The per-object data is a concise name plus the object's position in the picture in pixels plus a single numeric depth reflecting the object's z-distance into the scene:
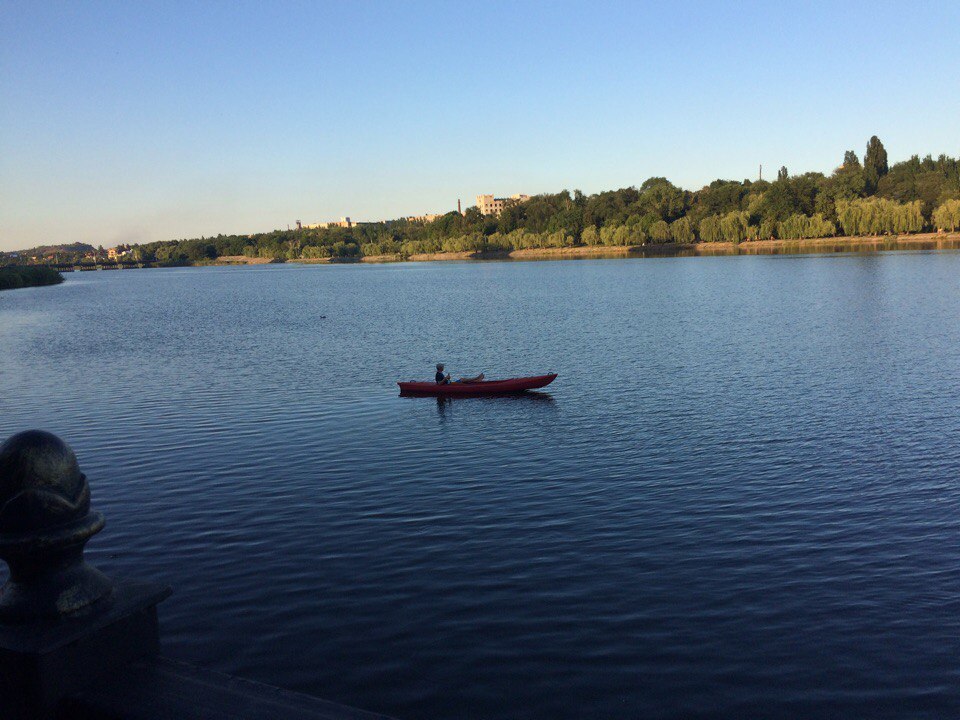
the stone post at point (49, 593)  4.59
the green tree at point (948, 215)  175.25
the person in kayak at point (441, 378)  36.44
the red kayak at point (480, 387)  35.91
